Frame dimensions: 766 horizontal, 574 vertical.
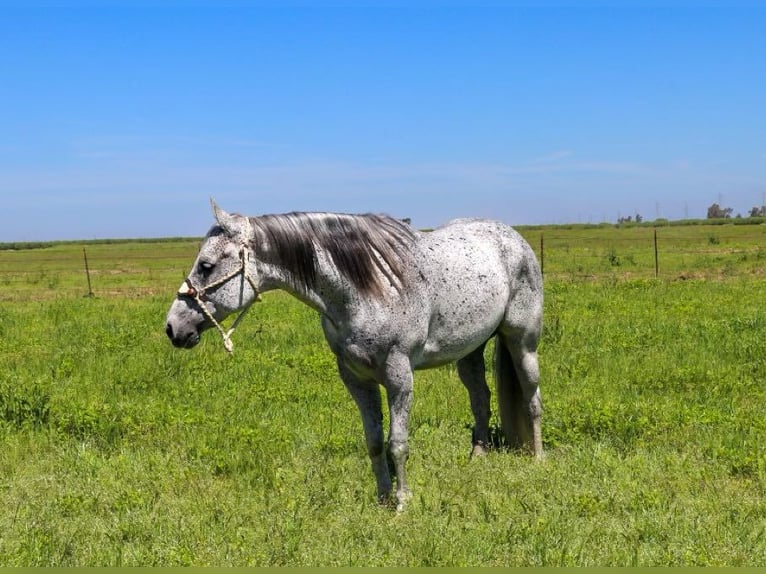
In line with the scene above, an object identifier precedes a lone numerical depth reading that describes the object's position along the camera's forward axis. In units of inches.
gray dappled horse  194.5
